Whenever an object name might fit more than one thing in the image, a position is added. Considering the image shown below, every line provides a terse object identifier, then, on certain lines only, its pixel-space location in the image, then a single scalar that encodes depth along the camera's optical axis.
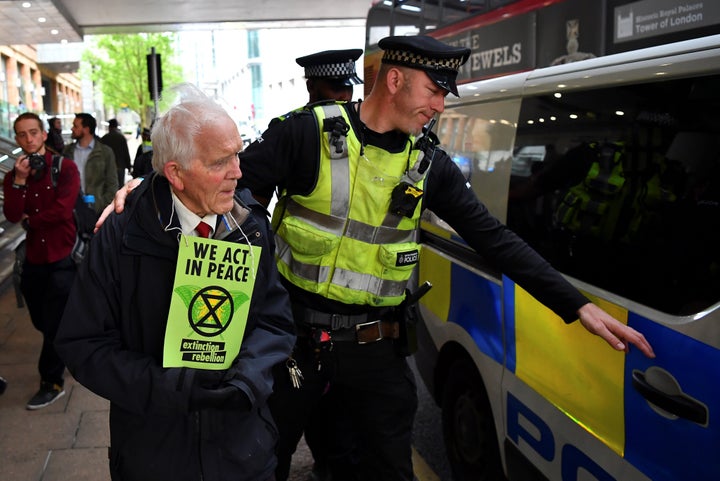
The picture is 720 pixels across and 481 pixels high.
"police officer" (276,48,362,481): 3.18
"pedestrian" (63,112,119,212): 7.20
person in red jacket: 4.00
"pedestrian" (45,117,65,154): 9.22
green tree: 47.75
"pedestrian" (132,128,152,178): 6.94
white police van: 1.85
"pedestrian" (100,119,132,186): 11.30
